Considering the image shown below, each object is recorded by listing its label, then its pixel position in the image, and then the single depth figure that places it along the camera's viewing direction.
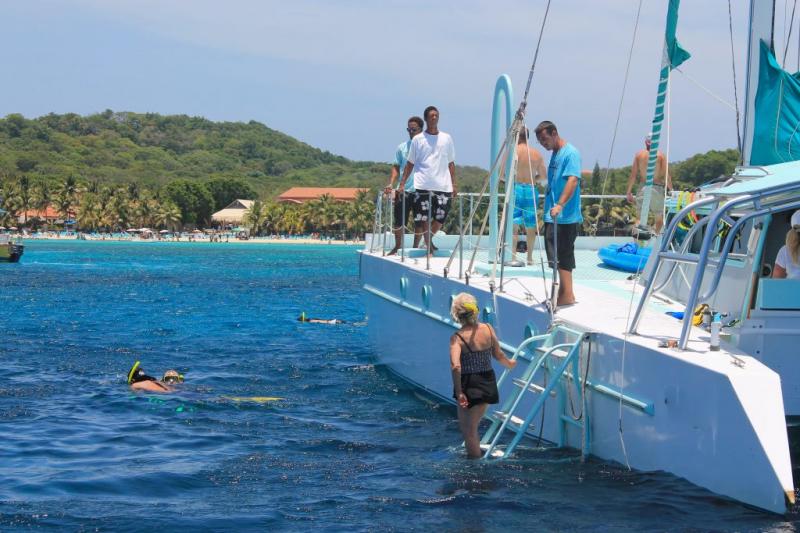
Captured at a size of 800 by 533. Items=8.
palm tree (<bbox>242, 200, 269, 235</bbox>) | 171.00
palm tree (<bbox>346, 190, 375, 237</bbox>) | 163.88
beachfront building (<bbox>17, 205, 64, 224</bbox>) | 166.50
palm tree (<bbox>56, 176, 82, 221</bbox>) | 162.00
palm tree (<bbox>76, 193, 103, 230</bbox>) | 161.38
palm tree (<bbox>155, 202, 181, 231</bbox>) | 167.75
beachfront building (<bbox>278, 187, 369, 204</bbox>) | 191.88
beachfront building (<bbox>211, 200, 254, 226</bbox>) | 181.12
